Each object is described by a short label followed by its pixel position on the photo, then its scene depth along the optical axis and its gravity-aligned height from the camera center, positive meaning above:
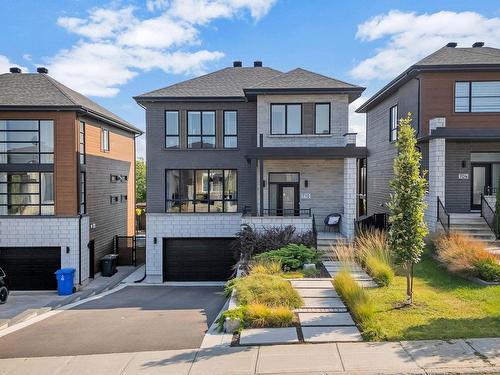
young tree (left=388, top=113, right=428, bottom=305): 9.12 -0.49
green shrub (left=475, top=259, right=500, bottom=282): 10.55 -2.25
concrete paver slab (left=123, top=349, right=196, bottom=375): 6.55 -2.99
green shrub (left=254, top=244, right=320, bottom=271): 12.80 -2.33
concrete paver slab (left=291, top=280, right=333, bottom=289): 10.95 -2.72
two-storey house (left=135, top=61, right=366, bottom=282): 18.16 +0.79
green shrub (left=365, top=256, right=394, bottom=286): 10.69 -2.33
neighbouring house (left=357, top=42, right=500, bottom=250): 15.55 +2.04
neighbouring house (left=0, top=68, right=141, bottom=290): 17.89 -0.20
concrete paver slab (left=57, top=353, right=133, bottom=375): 6.67 -3.05
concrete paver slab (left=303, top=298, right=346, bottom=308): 9.49 -2.80
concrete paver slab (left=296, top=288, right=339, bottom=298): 10.22 -2.76
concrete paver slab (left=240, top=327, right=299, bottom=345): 7.56 -2.89
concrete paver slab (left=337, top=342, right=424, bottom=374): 6.35 -2.84
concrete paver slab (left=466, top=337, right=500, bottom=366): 6.54 -2.76
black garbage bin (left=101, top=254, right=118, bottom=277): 19.98 -4.01
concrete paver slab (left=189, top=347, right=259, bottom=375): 6.46 -2.94
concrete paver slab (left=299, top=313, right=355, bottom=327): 8.36 -2.83
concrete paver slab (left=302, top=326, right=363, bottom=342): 7.57 -2.85
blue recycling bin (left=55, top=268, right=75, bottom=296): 16.97 -4.02
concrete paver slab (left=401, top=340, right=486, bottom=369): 6.40 -2.79
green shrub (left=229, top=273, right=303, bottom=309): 9.27 -2.55
